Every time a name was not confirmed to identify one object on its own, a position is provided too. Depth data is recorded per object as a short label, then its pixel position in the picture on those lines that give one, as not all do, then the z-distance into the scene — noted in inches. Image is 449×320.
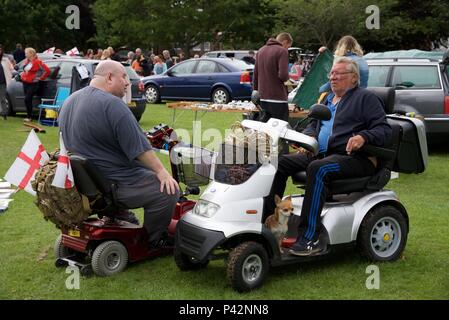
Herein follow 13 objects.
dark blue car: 773.9
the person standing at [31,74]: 600.1
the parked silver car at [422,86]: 414.9
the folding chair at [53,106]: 580.1
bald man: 194.5
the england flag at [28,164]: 203.8
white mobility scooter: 185.0
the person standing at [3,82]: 626.5
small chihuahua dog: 195.5
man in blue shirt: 196.1
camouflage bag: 192.9
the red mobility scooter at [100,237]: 194.2
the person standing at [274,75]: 376.5
